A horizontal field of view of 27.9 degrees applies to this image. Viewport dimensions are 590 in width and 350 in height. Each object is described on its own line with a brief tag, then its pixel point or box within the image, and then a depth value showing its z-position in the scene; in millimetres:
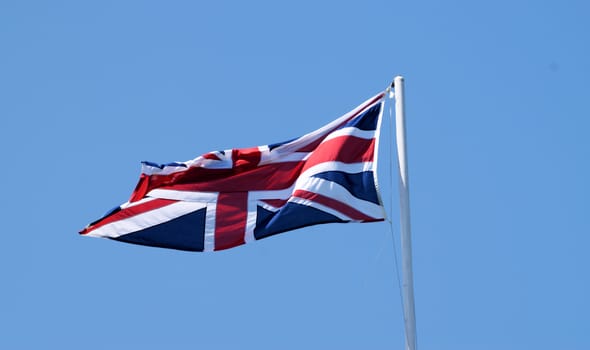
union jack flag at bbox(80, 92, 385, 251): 21281
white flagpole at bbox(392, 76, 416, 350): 18750
